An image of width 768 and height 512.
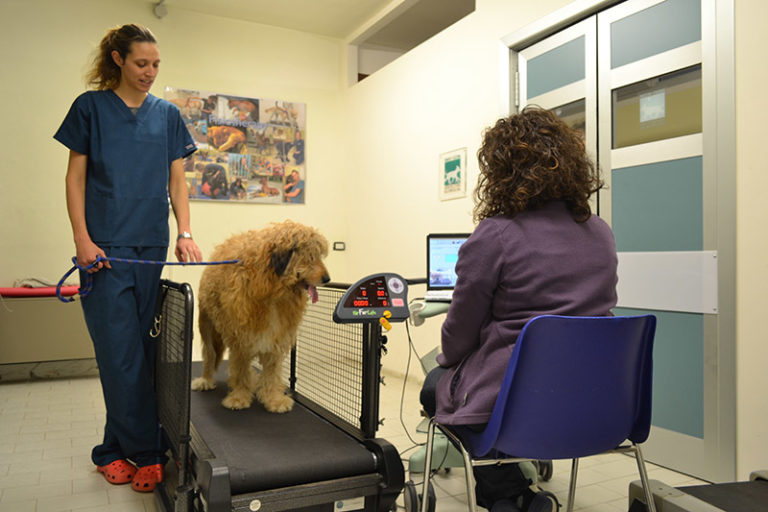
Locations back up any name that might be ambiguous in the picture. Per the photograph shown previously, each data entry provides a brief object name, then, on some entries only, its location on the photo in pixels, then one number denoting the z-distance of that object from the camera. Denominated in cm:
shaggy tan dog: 216
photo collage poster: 527
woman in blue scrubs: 219
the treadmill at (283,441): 163
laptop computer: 267
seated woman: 142
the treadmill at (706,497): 146
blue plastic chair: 132
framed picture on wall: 407
